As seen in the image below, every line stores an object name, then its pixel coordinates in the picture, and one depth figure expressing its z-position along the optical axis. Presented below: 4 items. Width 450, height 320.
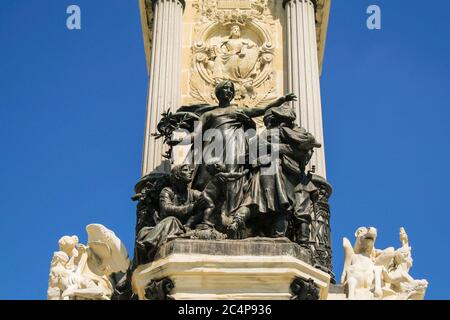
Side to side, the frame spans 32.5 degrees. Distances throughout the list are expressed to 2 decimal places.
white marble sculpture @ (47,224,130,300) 13.28
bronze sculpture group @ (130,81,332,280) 11.18
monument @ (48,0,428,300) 10.47
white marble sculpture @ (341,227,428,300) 12.64
